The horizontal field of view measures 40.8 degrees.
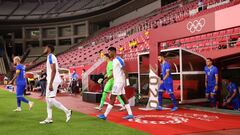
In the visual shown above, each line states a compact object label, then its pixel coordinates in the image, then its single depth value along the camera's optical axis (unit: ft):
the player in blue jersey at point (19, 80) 34.99
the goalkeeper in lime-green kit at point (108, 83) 35.84
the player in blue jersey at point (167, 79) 36.29
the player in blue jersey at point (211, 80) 36.19
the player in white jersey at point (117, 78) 28.09
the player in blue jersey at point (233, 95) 35.78
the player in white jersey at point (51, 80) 25.39
